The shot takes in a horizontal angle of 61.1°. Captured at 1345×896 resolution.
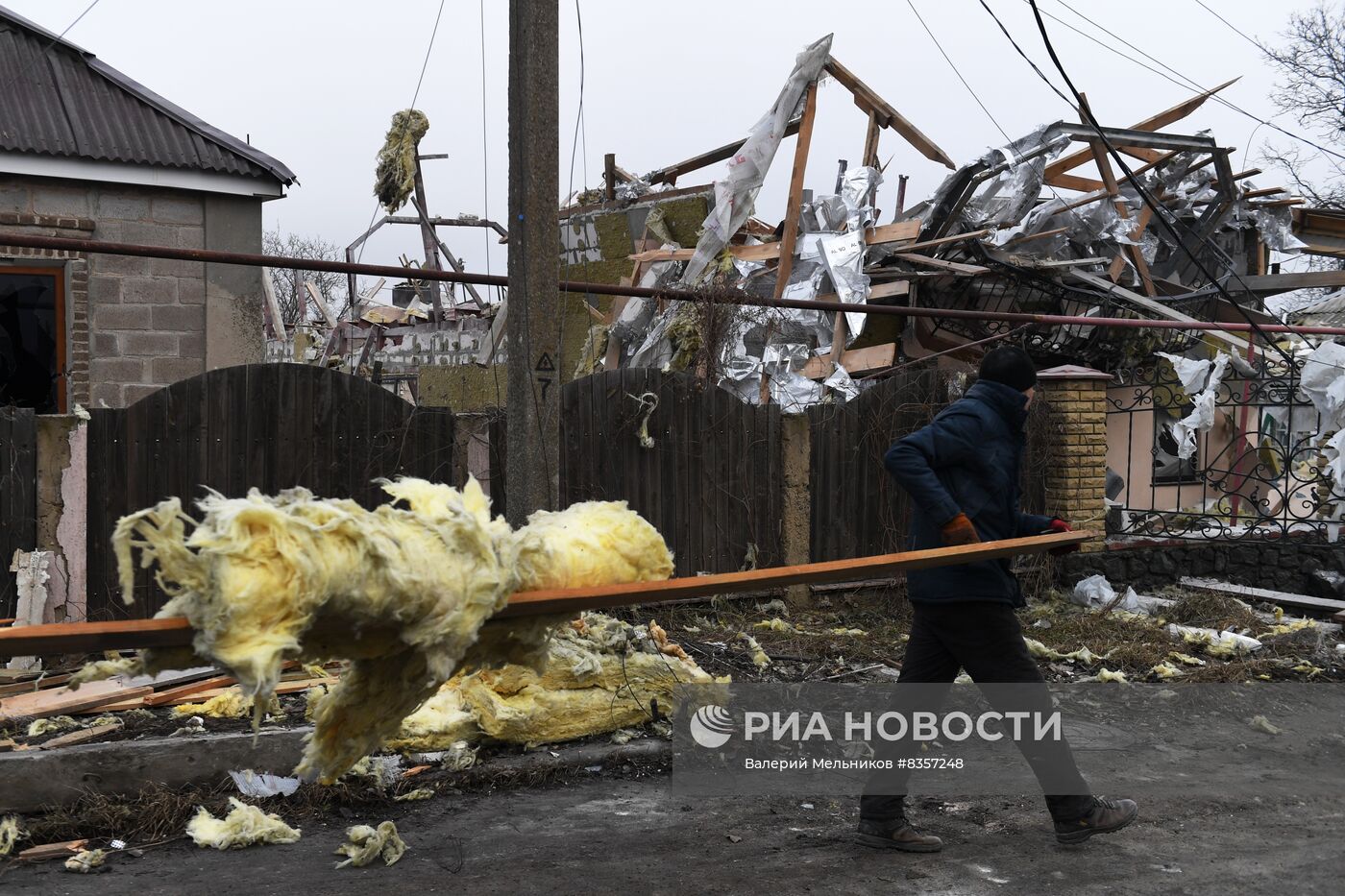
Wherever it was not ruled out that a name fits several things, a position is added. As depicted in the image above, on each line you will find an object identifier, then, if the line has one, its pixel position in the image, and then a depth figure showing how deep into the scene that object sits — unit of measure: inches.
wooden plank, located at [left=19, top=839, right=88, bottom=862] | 166.2
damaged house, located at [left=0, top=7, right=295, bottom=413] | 347.3
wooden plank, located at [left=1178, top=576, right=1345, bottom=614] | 370.9
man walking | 172.7
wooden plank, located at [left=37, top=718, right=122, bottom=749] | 198.4
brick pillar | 404.2
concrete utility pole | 218.5
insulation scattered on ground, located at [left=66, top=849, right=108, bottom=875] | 163.0
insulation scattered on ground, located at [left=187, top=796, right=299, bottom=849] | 174.0
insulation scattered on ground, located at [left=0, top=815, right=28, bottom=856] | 167.8
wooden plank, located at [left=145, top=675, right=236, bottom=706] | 226.7
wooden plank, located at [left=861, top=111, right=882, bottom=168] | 534.4
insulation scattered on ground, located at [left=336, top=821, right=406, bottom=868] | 167.5
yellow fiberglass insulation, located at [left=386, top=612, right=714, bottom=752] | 215.0
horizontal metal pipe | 245.6
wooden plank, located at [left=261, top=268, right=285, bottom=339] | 1049.0
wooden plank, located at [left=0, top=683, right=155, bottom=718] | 217.5
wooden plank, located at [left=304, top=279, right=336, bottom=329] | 1346.0
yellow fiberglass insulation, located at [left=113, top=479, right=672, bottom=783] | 107.2
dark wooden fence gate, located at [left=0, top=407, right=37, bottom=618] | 254.5
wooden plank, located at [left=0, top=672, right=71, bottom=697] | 231.5
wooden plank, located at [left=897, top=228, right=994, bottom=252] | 490.9
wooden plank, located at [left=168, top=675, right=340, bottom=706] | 229.3
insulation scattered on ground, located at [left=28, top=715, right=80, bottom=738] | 210.2
